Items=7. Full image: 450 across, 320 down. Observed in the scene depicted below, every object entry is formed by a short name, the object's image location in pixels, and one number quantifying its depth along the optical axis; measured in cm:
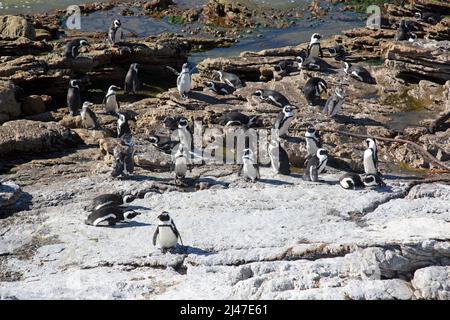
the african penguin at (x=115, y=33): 2189
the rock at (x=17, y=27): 2525
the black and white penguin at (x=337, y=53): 2074
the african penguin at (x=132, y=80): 1994
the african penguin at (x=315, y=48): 2089
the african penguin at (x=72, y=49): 2038
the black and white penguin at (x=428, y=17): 2552
